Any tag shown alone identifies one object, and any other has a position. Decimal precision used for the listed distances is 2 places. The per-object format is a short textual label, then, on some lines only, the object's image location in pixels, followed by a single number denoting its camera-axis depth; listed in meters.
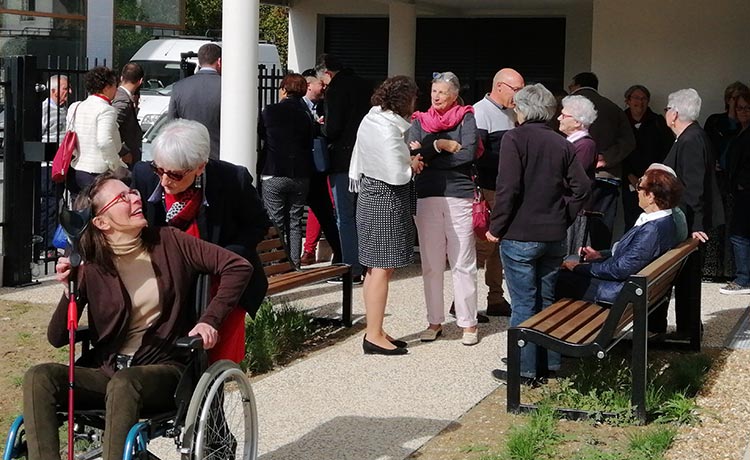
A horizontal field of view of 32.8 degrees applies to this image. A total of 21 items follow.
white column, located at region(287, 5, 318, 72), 15.82
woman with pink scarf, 8.40
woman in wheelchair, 4.89
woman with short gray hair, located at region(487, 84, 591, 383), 7.27
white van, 25.66
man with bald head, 9.13
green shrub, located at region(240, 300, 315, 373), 7.80
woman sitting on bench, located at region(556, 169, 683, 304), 7.62
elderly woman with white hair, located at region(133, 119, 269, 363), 5.16
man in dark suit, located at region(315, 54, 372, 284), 10.81
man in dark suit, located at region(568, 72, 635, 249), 11.07
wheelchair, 4.71
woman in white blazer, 9.85
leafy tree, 32.72
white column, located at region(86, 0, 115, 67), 28.52
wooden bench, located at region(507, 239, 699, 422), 6.47
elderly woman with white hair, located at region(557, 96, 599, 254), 9.11
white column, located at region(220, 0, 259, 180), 9.08
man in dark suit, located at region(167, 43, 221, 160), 10.01
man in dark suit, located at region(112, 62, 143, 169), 10.49
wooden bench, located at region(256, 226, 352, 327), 8.80
